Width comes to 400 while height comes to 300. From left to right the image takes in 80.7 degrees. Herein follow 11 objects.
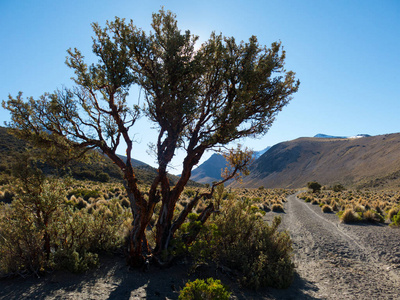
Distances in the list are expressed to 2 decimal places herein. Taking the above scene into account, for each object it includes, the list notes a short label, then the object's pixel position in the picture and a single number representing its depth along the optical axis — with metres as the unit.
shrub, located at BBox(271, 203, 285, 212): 25.62
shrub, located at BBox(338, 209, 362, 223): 17.17
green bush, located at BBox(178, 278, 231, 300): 4.42
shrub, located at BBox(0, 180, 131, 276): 6.53
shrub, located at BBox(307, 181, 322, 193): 65.88
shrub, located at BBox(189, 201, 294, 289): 7.52
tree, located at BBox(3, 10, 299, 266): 7.03
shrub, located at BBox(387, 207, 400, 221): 17.39
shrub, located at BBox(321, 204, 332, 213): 23.90
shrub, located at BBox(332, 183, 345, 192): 65.07
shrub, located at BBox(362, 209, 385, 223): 16.89
